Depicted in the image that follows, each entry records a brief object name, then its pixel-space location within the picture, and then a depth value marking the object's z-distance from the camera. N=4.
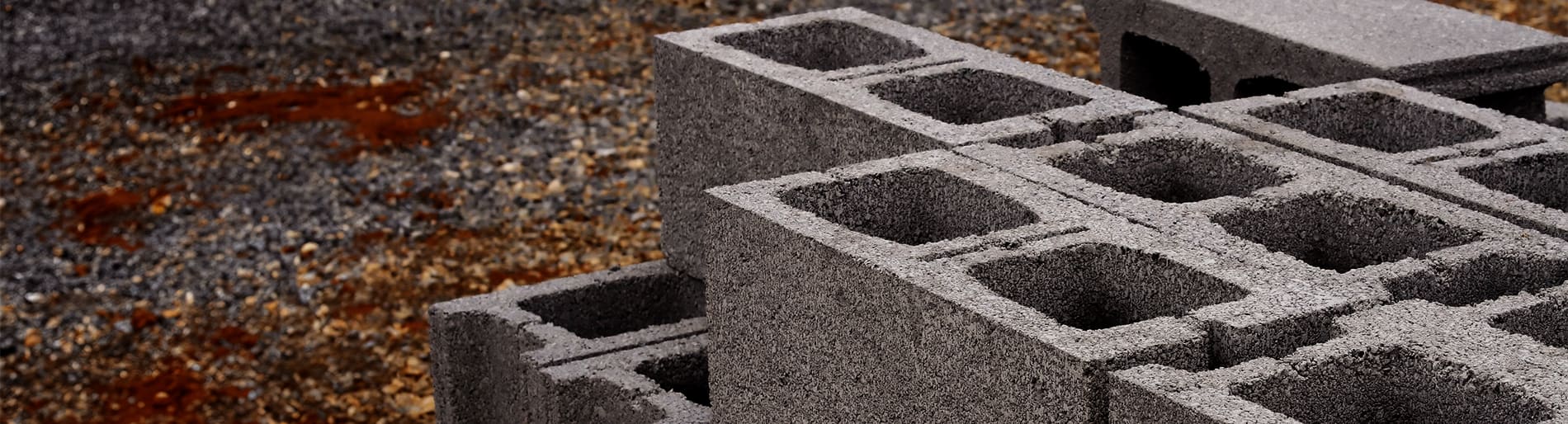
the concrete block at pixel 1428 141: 4.91
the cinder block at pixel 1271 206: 4.36
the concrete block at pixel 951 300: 3.97
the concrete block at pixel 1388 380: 3.66
